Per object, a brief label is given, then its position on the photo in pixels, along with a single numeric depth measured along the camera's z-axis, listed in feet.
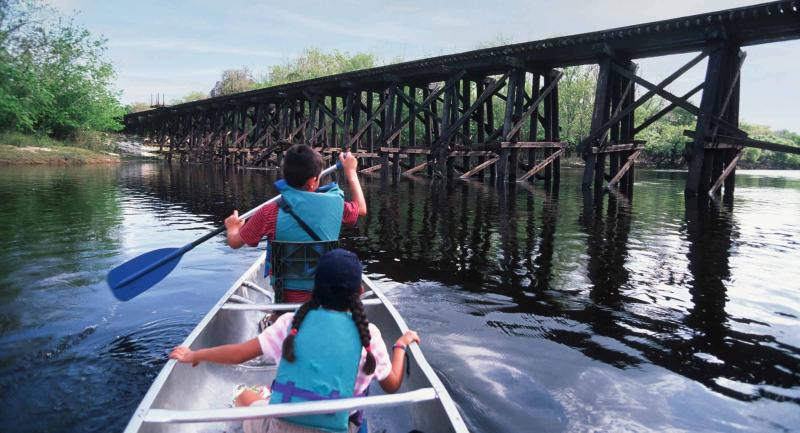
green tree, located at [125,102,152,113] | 277.76
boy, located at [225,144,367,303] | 9.30
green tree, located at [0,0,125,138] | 90.43
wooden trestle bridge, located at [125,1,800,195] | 37.81
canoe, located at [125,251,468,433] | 6.12
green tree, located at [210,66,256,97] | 219.20
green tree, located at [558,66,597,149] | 133.80
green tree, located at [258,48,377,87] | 159.02
